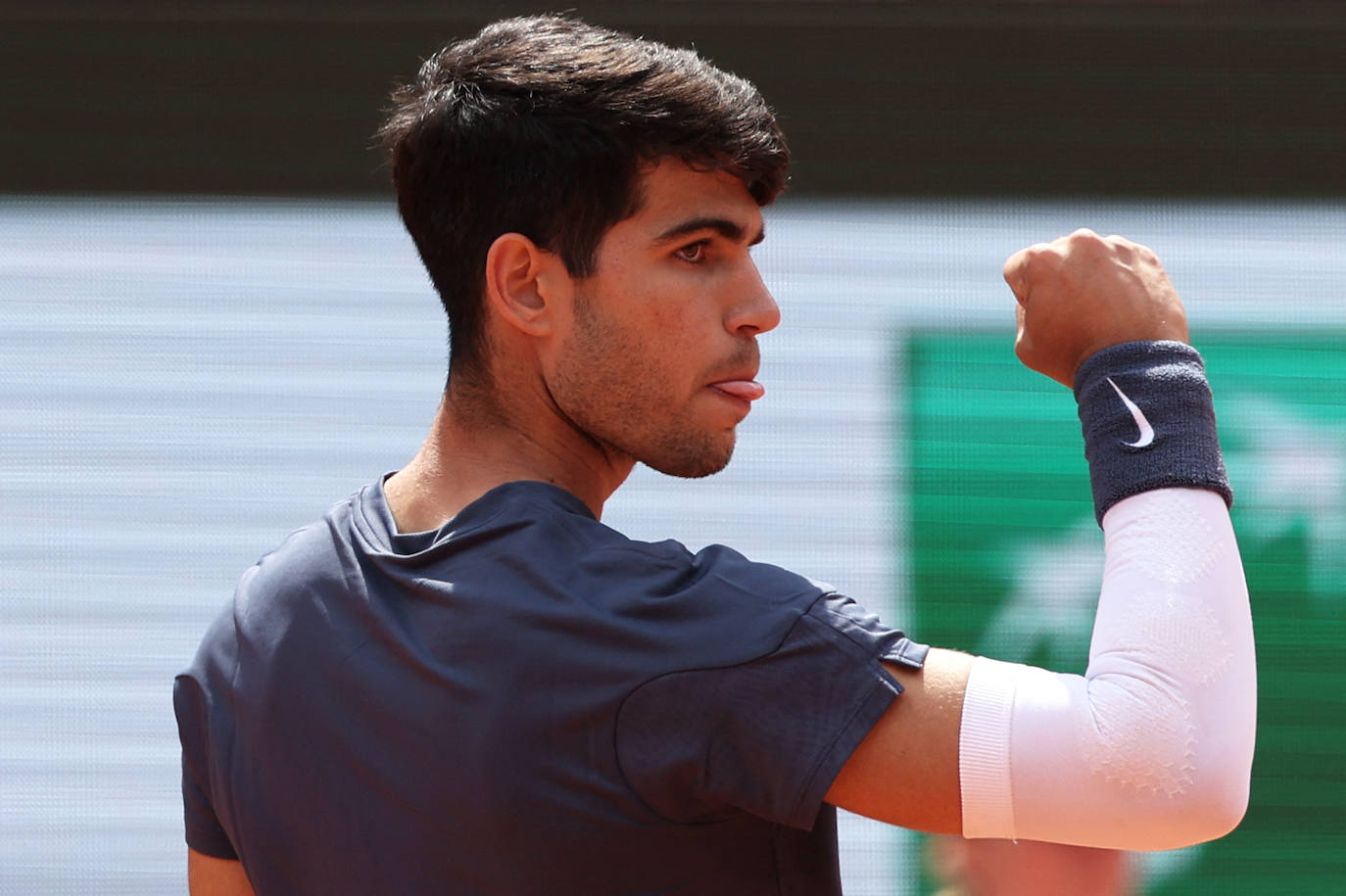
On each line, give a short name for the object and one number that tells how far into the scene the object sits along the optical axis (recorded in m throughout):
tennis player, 8.20
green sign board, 8.99
